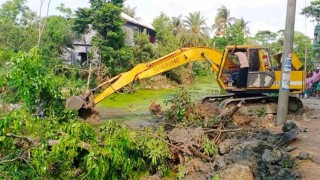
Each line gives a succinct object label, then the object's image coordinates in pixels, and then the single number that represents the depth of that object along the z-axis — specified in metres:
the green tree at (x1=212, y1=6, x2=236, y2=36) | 42.73
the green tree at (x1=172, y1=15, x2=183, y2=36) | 38.65
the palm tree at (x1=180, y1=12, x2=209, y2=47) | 34.13
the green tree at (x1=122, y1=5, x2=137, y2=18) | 42.10
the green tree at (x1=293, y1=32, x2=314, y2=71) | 29.24
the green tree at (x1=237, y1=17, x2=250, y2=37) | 45.27
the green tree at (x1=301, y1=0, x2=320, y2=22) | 23.87
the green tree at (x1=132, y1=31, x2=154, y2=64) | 22.51
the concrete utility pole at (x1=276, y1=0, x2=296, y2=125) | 7.85
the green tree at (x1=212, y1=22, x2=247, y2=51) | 33.38
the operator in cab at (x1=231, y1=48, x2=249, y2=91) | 9.11
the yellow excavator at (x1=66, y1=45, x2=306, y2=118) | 9.19
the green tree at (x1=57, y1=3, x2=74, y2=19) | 27.61
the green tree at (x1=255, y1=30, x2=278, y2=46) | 46.07
